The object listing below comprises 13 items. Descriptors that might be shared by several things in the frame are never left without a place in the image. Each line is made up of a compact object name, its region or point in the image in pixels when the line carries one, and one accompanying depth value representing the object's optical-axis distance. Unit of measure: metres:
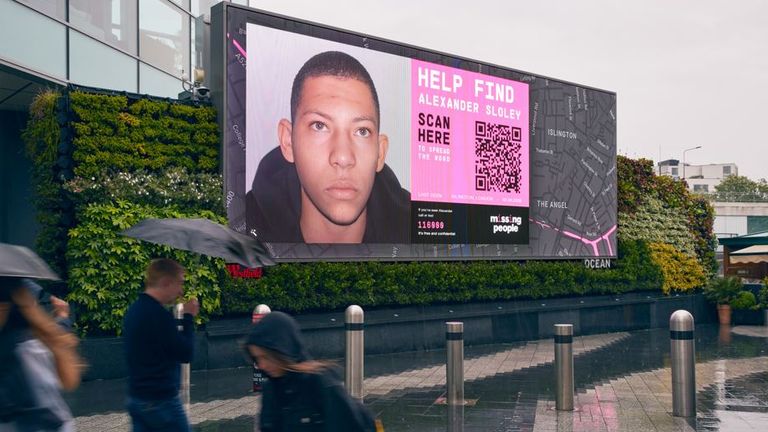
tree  117.75
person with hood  3.71
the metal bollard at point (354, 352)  10.74
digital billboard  15.30
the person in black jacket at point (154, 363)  5.07
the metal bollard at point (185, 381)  10.83
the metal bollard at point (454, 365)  10.57
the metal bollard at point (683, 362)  9.62
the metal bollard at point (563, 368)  9.99
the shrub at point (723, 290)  25.11
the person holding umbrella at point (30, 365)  3.97
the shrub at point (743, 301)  24.97
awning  29.72
